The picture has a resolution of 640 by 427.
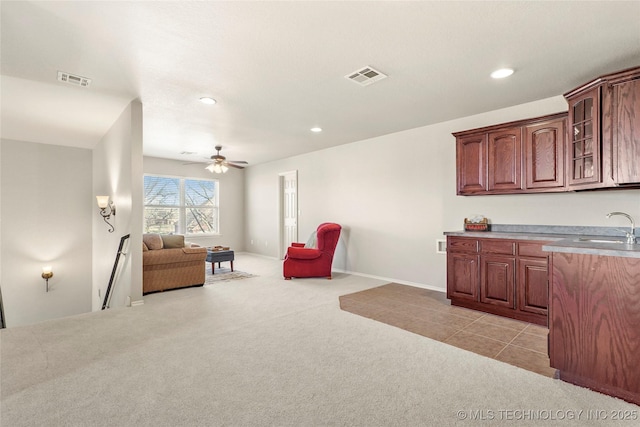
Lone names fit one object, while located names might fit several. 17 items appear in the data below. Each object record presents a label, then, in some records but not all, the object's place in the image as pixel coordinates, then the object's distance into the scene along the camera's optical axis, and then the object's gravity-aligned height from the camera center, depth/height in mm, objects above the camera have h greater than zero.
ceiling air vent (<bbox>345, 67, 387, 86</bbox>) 2980 +1394
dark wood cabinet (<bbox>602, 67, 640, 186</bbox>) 2545 +745
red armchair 5371 -811
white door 7480 +89
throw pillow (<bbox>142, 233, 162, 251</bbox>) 4593 -427
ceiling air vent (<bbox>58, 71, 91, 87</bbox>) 3068 +1415
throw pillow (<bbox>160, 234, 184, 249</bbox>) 4829 -453
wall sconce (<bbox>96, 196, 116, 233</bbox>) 5135 +129
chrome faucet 2389 -231
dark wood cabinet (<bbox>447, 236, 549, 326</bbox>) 3232 -763
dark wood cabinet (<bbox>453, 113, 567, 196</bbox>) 3367 +664
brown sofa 4375 -756
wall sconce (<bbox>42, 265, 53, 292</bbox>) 6066 -1184
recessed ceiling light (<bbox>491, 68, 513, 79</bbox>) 2941 +1376
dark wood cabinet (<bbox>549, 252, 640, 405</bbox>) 1932 -763
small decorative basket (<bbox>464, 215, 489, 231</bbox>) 4055 -160
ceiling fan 5883 +963
